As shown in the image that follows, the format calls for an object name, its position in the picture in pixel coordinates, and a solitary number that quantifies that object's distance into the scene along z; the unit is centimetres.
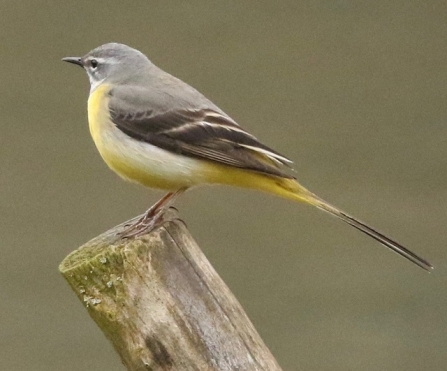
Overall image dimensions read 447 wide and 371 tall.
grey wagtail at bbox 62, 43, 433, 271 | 661
